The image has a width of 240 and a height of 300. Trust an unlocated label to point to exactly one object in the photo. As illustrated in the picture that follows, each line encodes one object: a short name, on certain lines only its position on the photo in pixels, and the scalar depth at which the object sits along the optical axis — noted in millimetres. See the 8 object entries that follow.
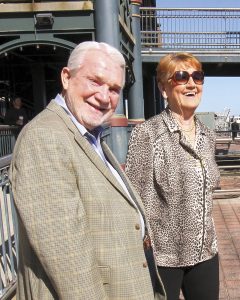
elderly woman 2158
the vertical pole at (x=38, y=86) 12641
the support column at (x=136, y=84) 12398
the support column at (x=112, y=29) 8234
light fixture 8516
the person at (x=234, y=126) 23844
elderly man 1377
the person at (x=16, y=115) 10430
